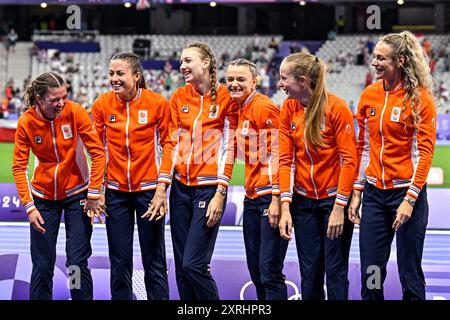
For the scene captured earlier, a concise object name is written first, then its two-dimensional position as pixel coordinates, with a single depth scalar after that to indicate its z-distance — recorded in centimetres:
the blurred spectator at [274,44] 3372
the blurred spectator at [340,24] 3603
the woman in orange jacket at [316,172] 522
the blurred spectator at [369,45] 3167
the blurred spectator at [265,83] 3012
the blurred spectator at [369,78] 2910
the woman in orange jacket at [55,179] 568
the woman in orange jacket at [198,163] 551
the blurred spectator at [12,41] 3450
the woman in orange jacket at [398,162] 507
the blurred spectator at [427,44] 3002
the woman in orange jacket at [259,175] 540
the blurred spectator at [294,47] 3208
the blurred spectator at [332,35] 3453
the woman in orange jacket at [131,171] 577
